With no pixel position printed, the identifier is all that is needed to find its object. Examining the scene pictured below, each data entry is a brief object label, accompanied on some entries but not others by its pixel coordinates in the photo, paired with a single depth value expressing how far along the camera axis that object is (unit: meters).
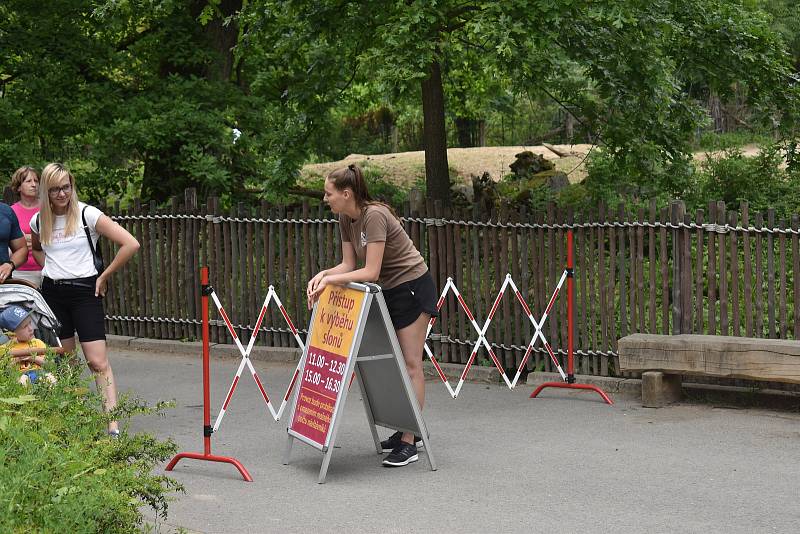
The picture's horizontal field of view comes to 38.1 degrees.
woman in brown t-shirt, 7.43
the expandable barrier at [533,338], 10.26
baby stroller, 7.71
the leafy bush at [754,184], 15.19
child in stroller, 7.30
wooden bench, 9.01
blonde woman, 8.04
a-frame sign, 7.37
